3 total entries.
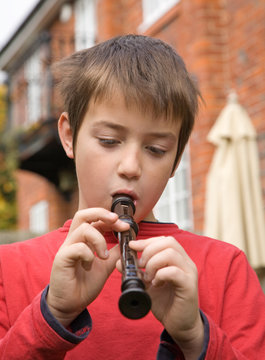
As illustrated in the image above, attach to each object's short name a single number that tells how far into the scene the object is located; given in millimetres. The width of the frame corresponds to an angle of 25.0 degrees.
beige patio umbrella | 4703
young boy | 1229
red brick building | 5871
